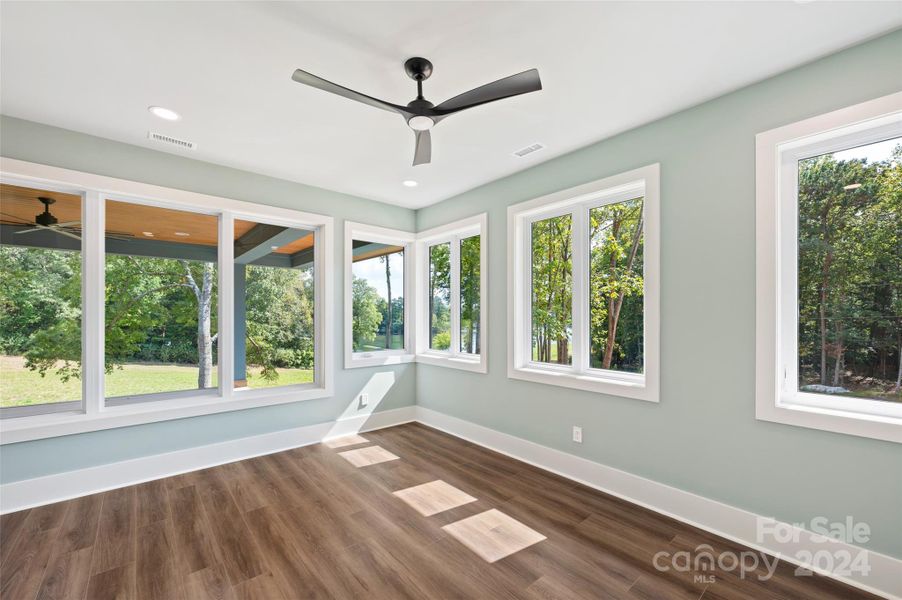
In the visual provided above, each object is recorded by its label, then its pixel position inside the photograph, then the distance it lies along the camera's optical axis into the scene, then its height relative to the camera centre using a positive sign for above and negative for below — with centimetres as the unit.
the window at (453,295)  425 +7
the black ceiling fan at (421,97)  177 +103
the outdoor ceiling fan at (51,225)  289 +59
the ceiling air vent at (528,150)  311 +126
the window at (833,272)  193 +16
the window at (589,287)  274 +12
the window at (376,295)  441 +7
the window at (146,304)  281 -3
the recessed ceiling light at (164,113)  255 +128
